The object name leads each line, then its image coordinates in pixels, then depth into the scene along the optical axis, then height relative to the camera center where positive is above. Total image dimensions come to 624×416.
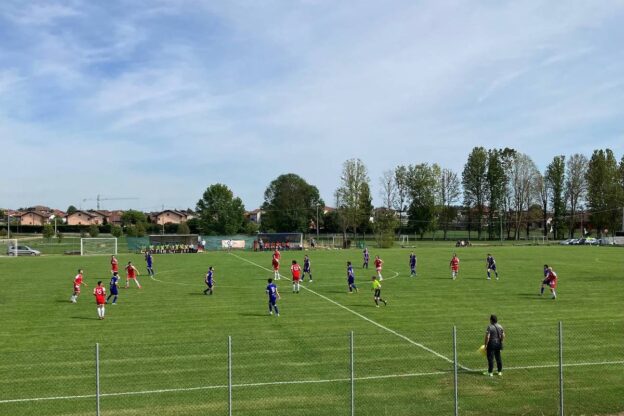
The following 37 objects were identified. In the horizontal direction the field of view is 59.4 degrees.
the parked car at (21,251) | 75.36 -3.65
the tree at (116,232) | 115.05 -1.55
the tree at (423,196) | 122.81 +6.31
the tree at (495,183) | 123.00 +9.17
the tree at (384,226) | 94.69 -0.41
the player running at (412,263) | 40.13 -2.89
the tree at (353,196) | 117.12 +6.04
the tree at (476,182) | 124.12 +9.65
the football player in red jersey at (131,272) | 33.75 -3.00
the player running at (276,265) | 37.75 -2.82
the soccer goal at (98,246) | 78.06 -3.13
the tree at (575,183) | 120.03 +8.96
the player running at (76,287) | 28.02 -3.22
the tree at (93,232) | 114.38 -1.53
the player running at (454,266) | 38.09 -2.99
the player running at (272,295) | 23.92 -3.16
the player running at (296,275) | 31.07 -2.93
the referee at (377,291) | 26.48 -3.33
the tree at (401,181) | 126.19 +9.87
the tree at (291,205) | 133.88 +4.91
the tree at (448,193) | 129.00 +7.30
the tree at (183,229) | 126.88 -1.06
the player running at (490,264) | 37.13 -2.79
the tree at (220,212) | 126.25 +2.97
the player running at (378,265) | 35.58 -2.68
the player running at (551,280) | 28.67 -2.98
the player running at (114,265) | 33.75 -2.51
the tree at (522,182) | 123.75 +9.44
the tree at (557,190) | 120.12 +7.39
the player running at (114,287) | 27.38 -3.14
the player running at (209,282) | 31.13 -3.34
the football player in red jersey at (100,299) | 23.36 -3.18
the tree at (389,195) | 125.54 +6.62
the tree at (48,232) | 108.88 -1.43
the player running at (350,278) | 31.41 -3.11
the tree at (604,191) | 113.19 +6.79
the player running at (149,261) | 41.32 -2.76
